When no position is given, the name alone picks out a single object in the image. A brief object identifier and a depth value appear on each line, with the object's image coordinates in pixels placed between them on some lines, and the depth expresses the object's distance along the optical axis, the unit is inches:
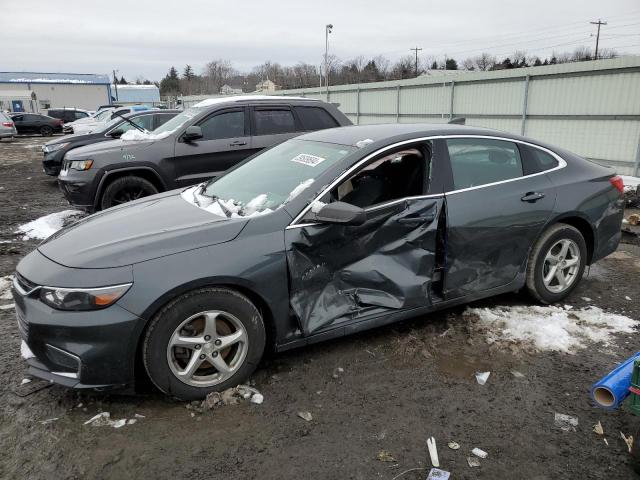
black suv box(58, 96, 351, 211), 281.6
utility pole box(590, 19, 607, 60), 2513.5
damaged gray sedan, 110.8
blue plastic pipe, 92.8
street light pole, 1563.7
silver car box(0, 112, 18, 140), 1044.5
